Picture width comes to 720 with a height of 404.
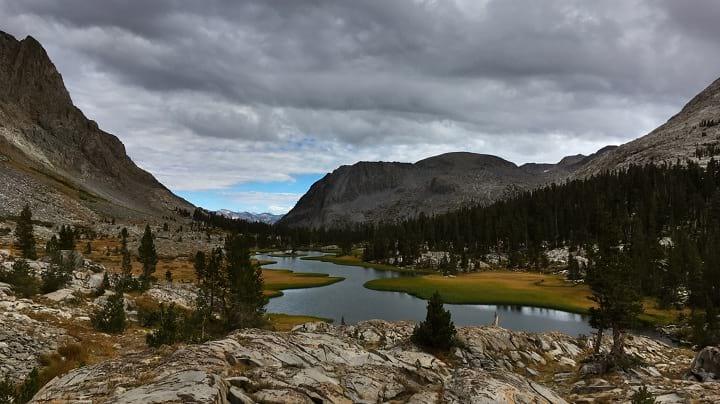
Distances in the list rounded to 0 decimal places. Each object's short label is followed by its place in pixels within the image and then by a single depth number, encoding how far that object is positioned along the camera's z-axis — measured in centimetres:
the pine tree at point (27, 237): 5241
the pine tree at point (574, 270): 10809
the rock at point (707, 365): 3158
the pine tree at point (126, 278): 4899
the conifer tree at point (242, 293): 4532
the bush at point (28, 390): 1788
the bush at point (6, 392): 1723
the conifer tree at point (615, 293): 3691
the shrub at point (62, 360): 2381
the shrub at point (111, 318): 3438
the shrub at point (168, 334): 2933
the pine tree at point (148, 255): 6612
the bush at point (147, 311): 4041
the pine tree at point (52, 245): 6149
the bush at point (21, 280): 3518
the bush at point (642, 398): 2014
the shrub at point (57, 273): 3944
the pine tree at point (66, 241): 6838
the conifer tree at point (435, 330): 3544
